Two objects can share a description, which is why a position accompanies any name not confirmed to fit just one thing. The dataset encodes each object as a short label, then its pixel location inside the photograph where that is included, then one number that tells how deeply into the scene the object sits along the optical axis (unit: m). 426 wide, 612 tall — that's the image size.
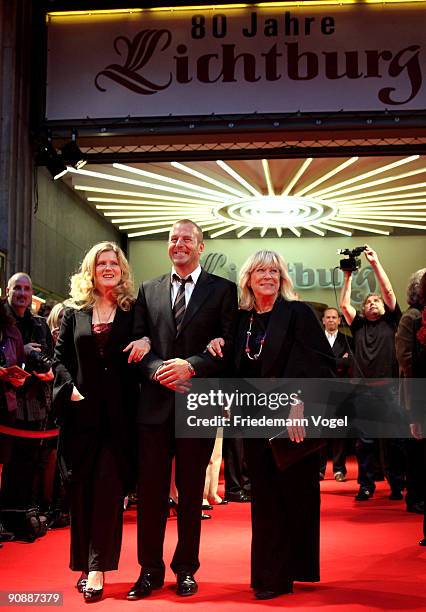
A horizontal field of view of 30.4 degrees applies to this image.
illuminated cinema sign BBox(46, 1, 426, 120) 8.02
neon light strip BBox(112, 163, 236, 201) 9.52
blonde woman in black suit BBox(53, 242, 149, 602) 3.32
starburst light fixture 9.61
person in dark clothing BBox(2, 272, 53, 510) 4.73
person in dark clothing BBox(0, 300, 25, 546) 4.27
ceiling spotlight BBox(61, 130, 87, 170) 7.95
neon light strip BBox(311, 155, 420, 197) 9.38
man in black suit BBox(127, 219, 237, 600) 3.29
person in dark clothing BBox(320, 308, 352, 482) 7.35
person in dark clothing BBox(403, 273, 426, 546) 4.30
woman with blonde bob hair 3.25
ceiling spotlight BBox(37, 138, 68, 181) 8.07
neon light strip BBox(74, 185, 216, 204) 10.69
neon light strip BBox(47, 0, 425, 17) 8.09
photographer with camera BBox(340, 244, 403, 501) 6.25
